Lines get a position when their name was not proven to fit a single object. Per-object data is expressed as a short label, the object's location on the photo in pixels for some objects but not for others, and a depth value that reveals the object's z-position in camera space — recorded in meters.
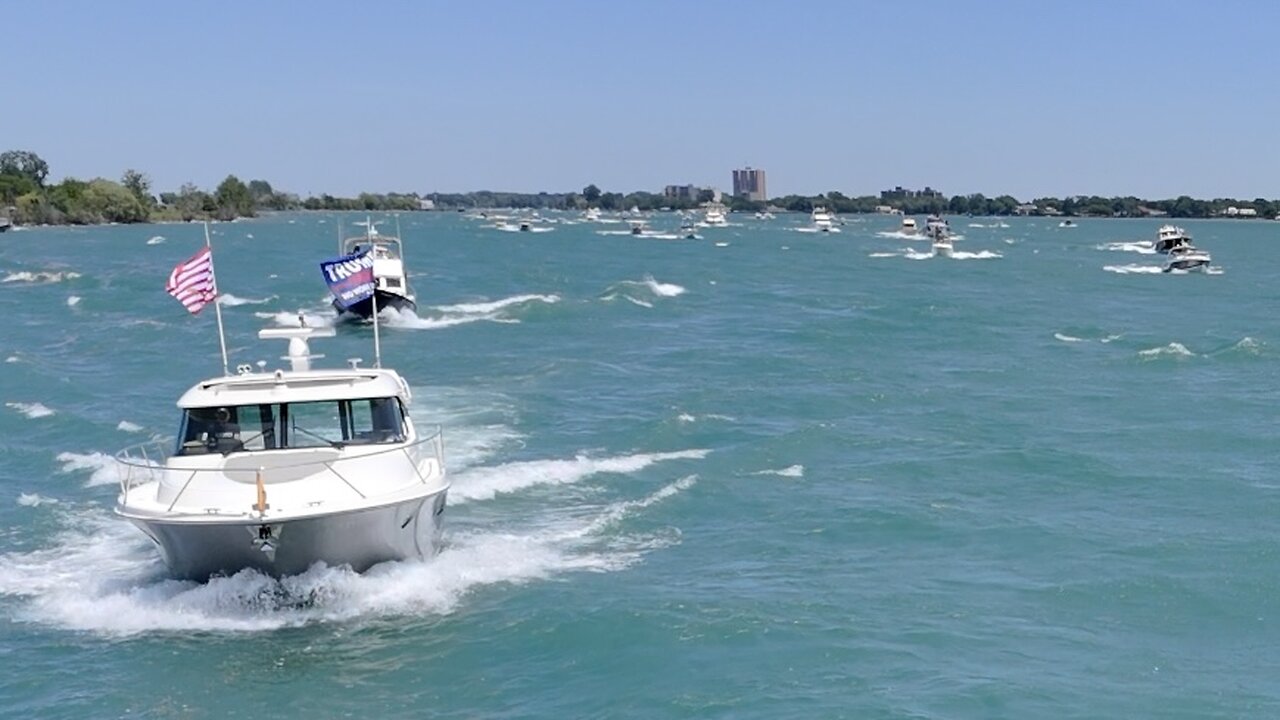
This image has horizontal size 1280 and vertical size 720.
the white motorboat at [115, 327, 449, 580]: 19.88
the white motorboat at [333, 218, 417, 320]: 63.22
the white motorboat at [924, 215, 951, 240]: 159.41
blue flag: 54.75
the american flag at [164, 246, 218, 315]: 23.88
